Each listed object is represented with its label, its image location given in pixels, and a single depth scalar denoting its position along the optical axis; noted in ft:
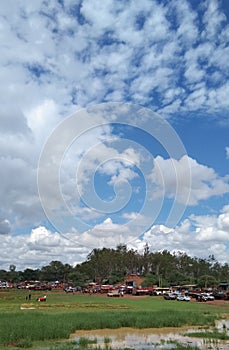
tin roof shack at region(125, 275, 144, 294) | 373.24
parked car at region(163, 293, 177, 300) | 234.83
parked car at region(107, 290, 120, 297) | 268.00
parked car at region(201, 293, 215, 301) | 230.95
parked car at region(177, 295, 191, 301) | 225.84
